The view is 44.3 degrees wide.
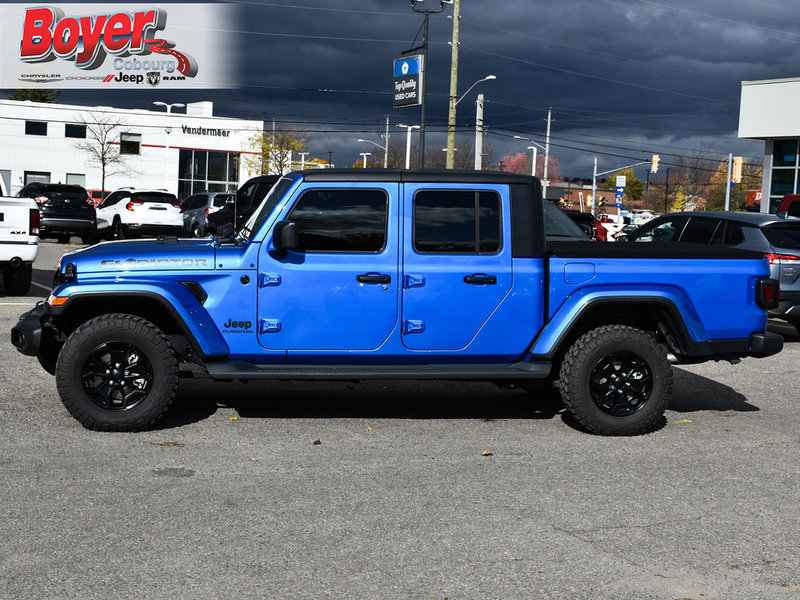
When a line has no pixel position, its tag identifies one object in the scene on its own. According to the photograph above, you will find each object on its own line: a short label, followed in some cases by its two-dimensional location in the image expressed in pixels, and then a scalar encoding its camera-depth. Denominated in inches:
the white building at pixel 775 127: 1371.8
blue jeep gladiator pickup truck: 268.4
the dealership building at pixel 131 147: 2655.0
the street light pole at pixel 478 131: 1583.4
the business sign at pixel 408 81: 1631.4
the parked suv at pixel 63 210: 1101.1
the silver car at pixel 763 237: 487.5
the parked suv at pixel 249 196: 738.2
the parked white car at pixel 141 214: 1167.6
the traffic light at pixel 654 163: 2559.1
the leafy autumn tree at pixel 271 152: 2701.8
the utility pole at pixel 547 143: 2722.9
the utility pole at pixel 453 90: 1452.3
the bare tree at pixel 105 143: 2645.2
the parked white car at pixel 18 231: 555.5
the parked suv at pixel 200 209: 1083.9
